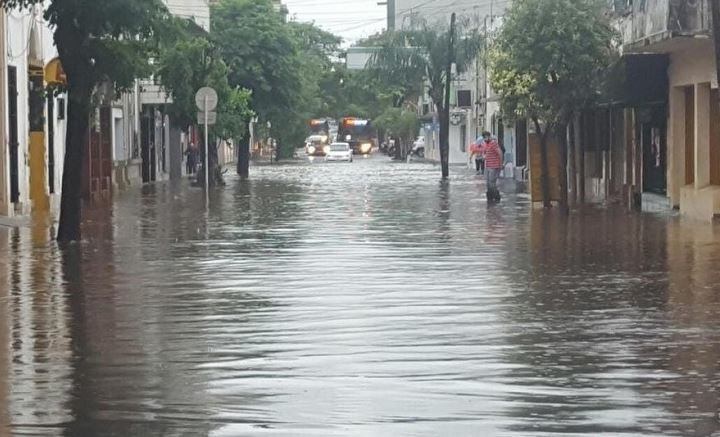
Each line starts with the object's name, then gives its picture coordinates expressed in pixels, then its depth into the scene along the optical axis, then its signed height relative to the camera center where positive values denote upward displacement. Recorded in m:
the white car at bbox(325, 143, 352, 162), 103.50 -0.53
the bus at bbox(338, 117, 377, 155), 139.12 +0.99
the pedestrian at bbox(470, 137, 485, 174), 69.44 -1.06
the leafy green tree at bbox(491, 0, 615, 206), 33.56 +1.78
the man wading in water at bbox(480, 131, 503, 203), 40.19 -0.60
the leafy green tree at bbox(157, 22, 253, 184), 53.25 +2.31
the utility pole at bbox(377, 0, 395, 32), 130.12 +10.83
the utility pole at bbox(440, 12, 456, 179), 66.88 +1.97
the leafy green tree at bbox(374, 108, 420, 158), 113.38 +1.37
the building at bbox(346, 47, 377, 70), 121.50 +6.69
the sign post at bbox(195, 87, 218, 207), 40.91 +1.16
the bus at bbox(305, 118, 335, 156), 130.00 +0.62
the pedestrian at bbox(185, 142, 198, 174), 72.36 -0.48
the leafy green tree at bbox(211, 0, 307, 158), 65.62 +3.74
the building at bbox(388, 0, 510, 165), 72.96 +2.30
